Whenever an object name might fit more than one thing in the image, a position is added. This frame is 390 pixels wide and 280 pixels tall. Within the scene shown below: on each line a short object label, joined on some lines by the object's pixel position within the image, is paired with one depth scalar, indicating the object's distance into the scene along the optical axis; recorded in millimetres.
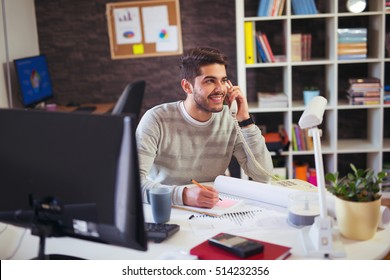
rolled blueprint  1714
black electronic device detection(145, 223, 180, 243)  1501
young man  2158
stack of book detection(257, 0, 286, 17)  3609
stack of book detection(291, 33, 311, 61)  3682
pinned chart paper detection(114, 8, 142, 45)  4137
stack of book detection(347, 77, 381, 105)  3652
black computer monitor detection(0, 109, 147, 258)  1165
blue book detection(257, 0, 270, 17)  3631
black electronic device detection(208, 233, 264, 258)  1365
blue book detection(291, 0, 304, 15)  3627
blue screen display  3744
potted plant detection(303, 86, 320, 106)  3730
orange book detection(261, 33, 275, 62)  3684
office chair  3633
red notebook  1370
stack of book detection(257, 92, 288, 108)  3750
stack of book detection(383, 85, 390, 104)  3686
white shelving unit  3639
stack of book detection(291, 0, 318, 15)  3613
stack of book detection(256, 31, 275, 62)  3685
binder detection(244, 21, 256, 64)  3648
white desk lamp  1380
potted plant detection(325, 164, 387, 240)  1451
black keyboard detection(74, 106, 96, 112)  3955
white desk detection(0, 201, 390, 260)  1420
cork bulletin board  4113
